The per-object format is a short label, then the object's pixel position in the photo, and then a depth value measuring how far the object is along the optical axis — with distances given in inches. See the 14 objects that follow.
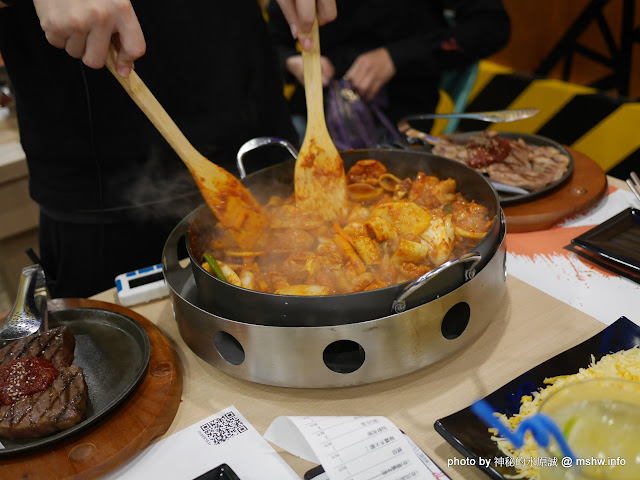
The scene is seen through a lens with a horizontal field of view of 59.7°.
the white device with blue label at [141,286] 67.9
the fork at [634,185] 79.0
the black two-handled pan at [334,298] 47.5
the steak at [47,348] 53.1
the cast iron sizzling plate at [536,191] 79.5
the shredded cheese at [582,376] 42.7
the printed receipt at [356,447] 41.9
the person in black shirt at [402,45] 129.5
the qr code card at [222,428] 48.9
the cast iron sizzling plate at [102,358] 47.4
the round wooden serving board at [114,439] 45.1
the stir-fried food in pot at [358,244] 55.9
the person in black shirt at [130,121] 73.2
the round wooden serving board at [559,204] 77.0
